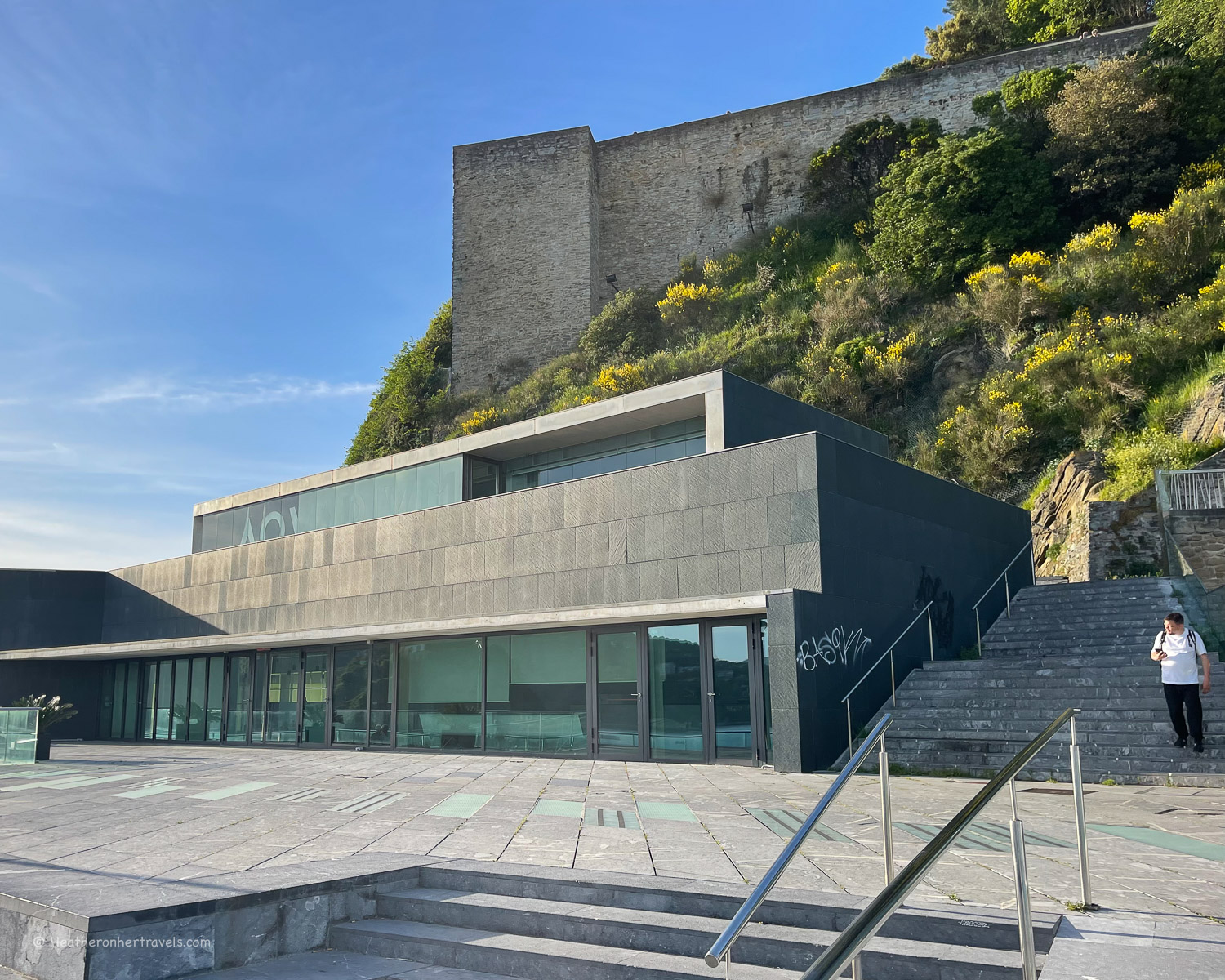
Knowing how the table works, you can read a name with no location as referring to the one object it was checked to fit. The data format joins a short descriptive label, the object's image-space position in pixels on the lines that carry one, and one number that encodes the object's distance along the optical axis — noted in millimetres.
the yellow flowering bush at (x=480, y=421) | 34906
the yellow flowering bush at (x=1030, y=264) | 27578
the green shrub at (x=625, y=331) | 35875
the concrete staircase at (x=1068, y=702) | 10273
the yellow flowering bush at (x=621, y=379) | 31734
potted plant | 15945
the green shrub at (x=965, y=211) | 29125
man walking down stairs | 9227
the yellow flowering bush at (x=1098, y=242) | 26812
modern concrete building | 12758
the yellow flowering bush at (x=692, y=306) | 35688
